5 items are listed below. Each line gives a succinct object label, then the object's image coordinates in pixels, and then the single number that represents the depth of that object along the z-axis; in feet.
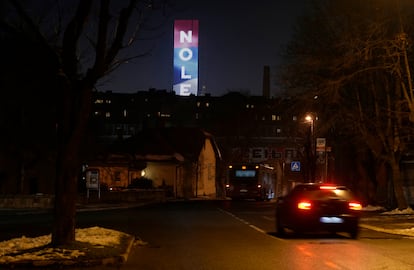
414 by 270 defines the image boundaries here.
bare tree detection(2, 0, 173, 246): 46.50
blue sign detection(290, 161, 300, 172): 159.74
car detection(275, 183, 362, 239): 63.26
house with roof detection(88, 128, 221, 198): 208.33
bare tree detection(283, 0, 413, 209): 83.92
